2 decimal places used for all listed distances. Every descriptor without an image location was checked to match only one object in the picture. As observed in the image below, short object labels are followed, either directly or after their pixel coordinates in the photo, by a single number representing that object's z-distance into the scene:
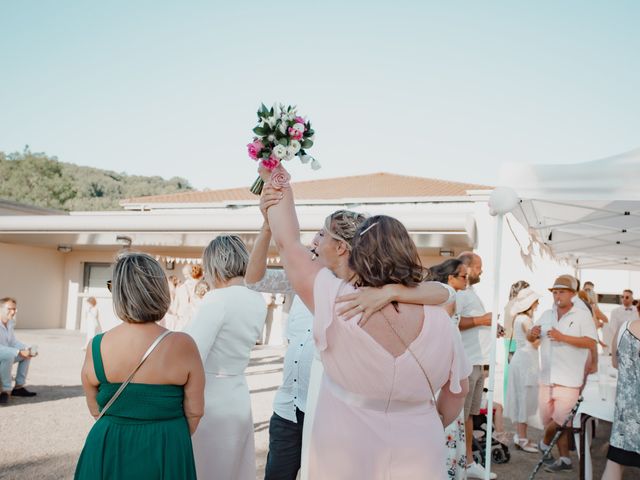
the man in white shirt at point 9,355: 7.66
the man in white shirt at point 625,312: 11.77
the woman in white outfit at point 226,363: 3.09
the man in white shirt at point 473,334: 5.41
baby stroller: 5.94
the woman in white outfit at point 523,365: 7.14
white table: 4.86
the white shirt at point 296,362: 3.28
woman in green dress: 2.45
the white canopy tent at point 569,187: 4.71
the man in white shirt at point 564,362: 6.02
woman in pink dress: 1.97
